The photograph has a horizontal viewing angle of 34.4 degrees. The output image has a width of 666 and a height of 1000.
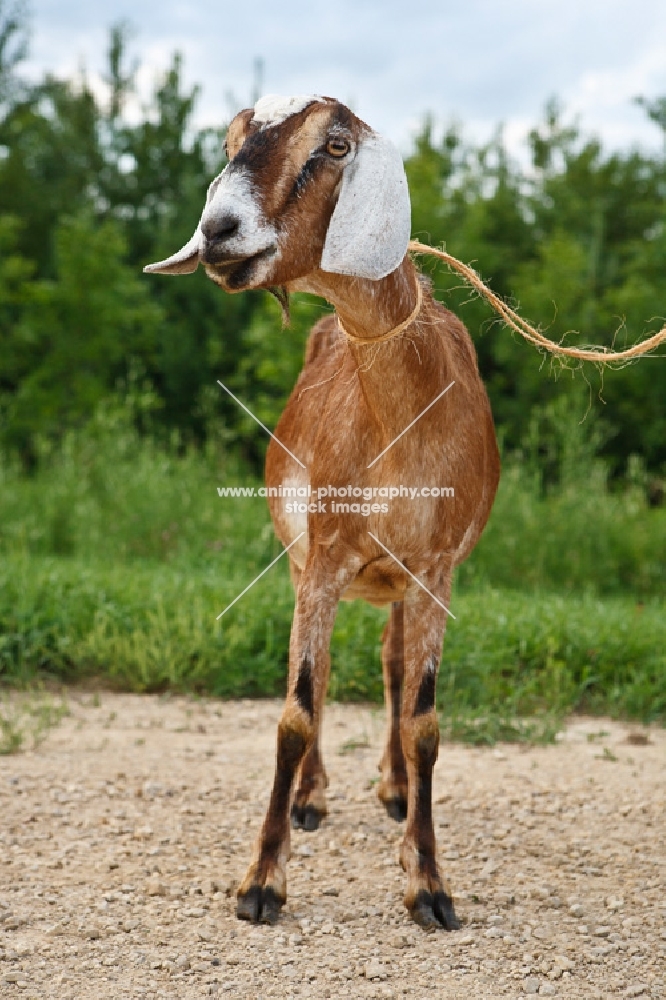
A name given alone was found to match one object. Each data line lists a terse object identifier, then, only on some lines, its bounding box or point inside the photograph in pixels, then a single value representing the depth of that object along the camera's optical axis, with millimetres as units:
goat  2777
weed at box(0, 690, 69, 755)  4973
